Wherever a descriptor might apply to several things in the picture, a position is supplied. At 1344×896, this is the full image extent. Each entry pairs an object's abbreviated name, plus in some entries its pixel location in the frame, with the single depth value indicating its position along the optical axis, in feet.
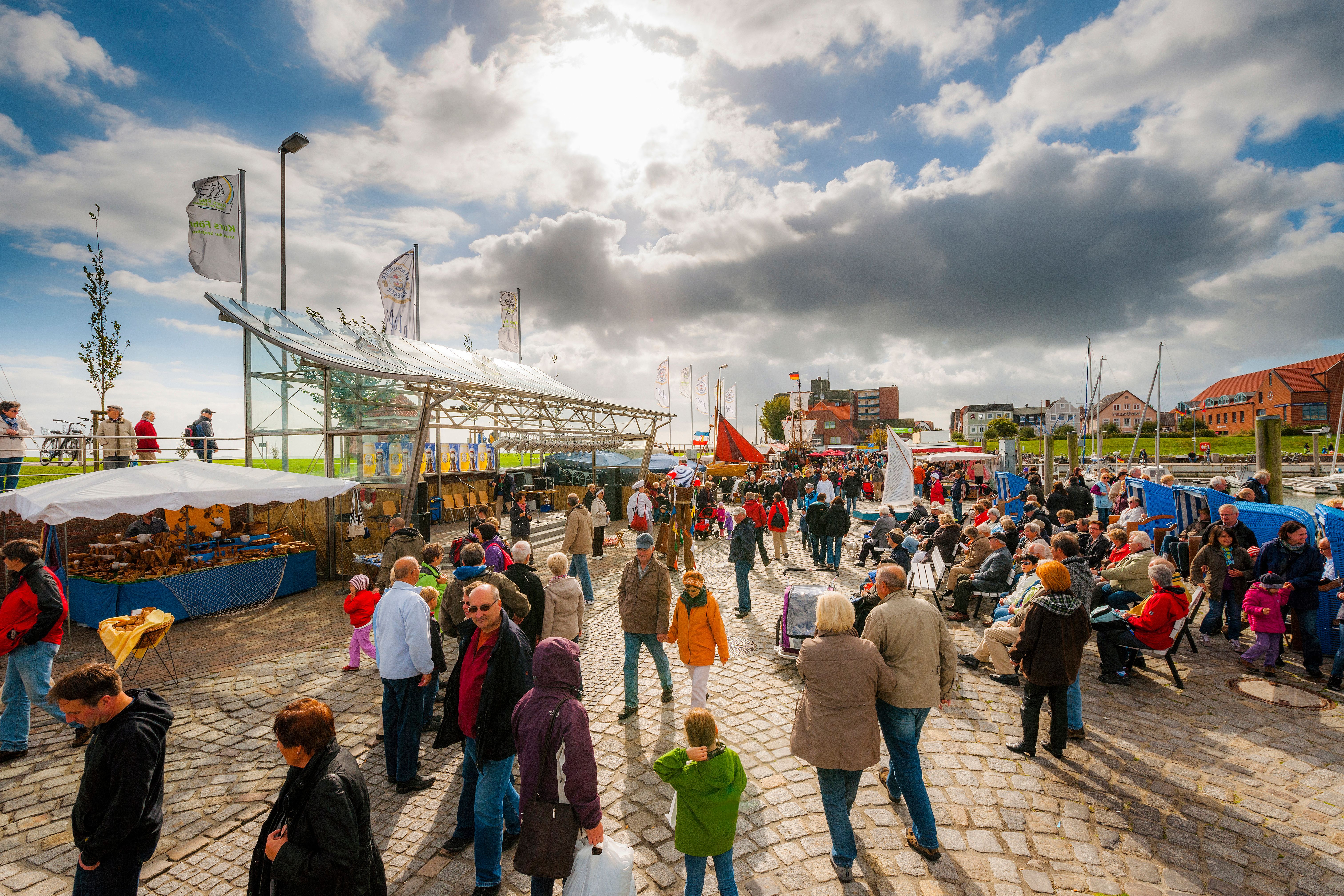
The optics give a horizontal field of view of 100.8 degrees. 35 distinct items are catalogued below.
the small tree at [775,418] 346.13
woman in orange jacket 17.20
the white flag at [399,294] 58.49
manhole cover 18.43
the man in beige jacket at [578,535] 30.19
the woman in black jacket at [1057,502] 42.80
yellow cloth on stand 17.70
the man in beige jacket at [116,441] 35.47
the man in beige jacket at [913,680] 11.64
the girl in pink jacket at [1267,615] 20.53
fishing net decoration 28.94
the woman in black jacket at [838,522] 35.19
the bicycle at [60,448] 30.17
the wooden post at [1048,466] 67.41
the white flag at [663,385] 100.68
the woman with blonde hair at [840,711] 10.89
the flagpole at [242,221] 43.55
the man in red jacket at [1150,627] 19.56
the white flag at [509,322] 86.43
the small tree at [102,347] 56.18
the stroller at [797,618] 21.26
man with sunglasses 10.66
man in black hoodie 8.27
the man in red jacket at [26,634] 15.81
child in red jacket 21.11
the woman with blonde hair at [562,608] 17.06
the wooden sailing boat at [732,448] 74.95
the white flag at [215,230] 42.14
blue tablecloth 27.04
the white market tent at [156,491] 22.48
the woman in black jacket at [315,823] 7.22
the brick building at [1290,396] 181.68
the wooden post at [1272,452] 34.37
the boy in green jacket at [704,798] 9.52
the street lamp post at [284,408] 40.19
